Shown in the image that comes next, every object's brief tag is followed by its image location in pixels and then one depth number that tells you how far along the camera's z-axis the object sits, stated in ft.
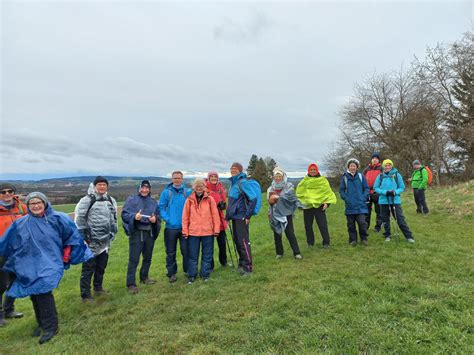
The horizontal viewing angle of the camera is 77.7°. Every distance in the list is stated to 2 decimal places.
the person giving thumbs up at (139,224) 20.53
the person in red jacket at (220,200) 23.53
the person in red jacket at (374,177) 28.68
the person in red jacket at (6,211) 17.87
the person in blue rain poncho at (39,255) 14.62
